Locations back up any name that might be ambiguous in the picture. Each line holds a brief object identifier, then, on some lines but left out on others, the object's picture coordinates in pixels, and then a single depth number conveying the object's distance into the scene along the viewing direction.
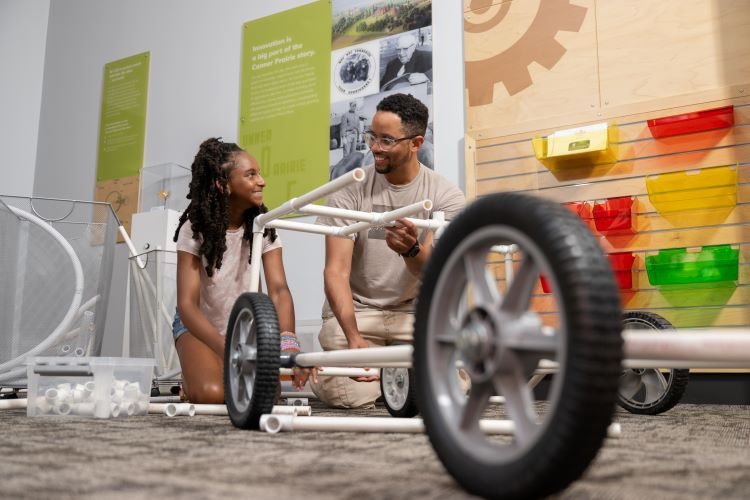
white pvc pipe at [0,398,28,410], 1.76
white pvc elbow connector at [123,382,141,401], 1.60
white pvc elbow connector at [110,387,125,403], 1.57
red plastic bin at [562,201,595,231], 2.18
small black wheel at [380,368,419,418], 1.74
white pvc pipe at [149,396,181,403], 2.18
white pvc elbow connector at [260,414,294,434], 1.14
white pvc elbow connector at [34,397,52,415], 1.57
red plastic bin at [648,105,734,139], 2.07
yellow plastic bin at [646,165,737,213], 2.03
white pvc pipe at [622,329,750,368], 0.65
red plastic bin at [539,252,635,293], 2.11
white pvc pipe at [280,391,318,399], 2.30
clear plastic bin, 1.54
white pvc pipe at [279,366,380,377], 1.51
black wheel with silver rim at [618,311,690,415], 1.71
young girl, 1.93
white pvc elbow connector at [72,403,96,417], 1.55
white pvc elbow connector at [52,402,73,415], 1.57
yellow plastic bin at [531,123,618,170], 2.18
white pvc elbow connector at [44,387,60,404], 1.57
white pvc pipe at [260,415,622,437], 1.08
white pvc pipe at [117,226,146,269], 2.33
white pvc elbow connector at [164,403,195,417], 1.54
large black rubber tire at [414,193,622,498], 0.51
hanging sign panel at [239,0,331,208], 2.91
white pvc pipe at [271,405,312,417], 1.34
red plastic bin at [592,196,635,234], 2.14
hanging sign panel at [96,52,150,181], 3.40
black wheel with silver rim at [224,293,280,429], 1.21
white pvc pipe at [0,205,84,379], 1.95
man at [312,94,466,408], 2.05
